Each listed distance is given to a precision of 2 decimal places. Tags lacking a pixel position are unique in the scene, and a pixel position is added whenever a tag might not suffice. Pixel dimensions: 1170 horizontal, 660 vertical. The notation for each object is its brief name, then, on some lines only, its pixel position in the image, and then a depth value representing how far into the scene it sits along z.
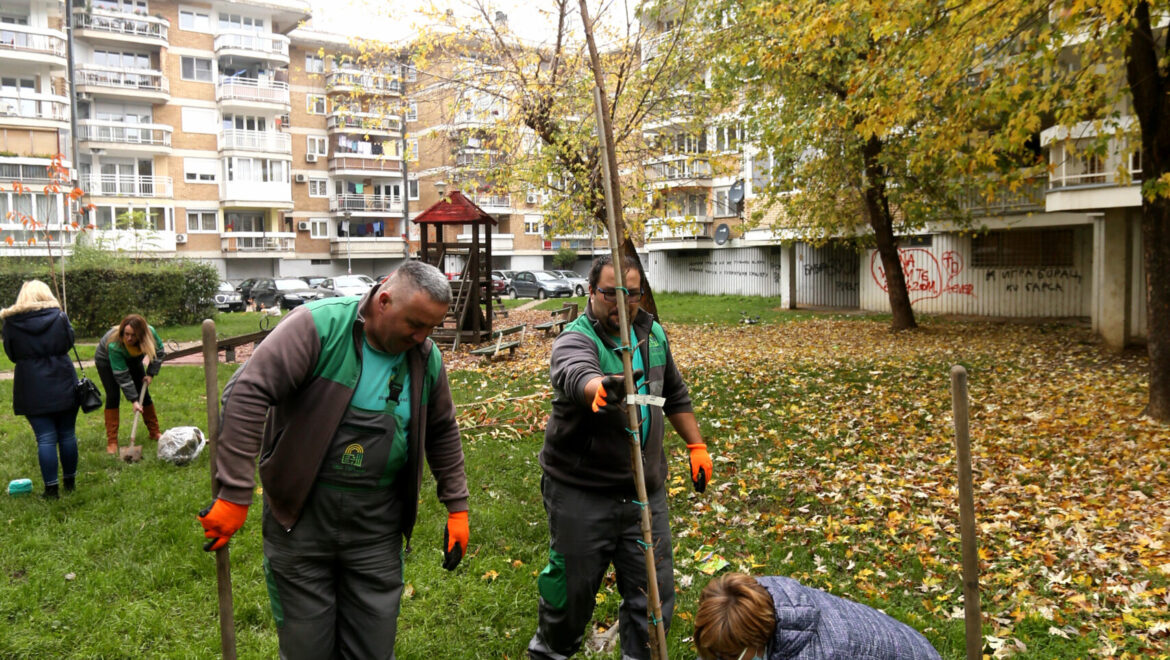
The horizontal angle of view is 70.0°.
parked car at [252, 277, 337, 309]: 31.55
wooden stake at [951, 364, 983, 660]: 3.02
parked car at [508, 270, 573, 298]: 38.69
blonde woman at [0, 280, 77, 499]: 6.77
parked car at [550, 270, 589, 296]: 39.81
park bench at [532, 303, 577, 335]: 18.50
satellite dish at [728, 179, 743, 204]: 33.16
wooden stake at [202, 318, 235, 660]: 3.14
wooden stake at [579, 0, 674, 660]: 3.20
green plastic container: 6.89
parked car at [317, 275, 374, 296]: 32.81
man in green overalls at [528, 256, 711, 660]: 3.65
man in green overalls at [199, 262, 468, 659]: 2.88
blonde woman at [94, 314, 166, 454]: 8.30
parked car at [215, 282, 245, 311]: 31.17
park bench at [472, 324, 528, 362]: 14.57
